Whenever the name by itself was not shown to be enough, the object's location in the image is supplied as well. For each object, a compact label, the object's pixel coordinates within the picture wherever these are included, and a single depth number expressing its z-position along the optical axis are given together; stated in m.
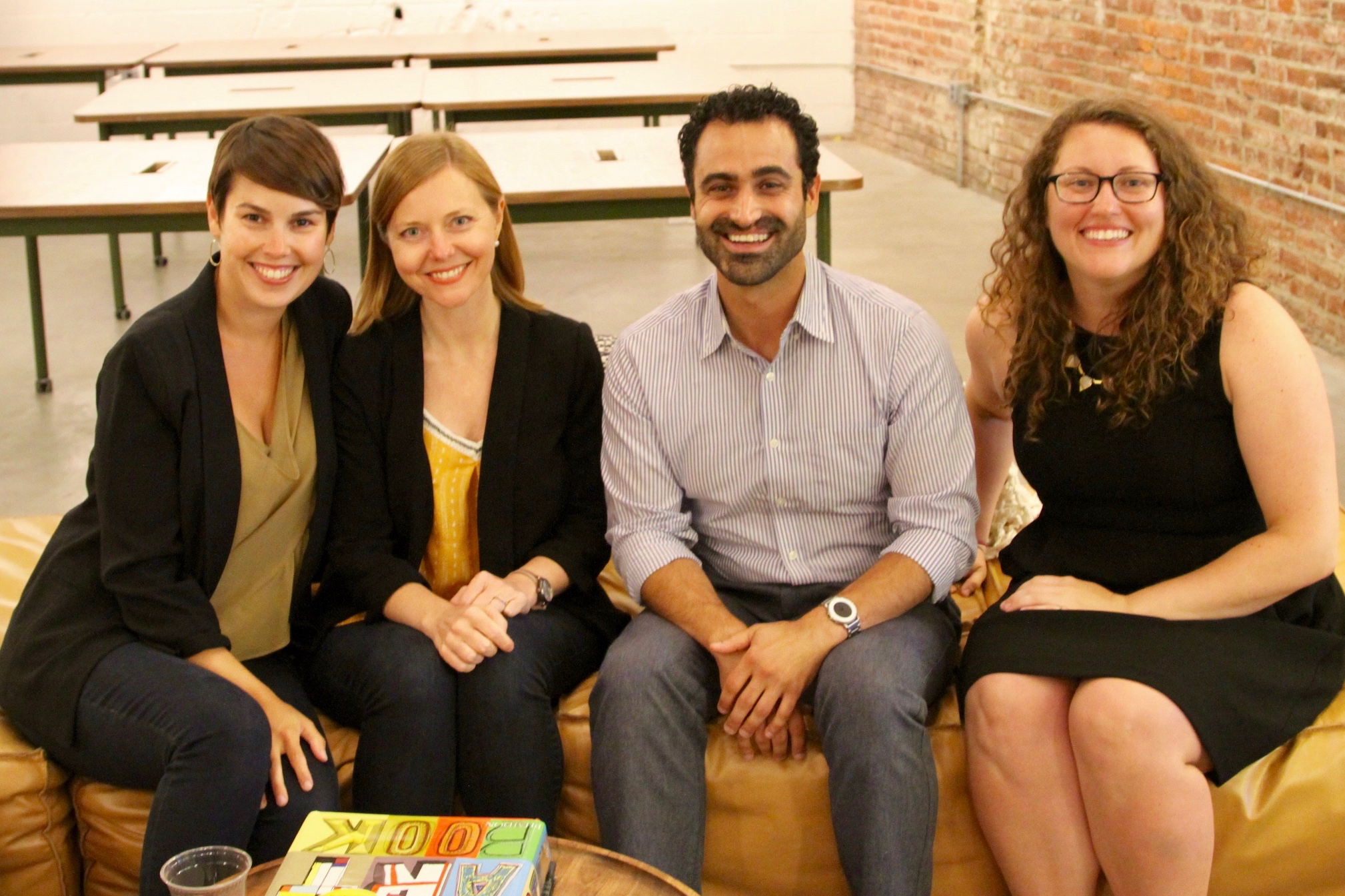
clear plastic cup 1.36
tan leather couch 1.88
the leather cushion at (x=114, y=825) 1.89
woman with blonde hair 1.92
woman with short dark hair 1.79
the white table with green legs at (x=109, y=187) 3.52
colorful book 1.35
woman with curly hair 1.77
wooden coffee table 1.43
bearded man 1.86
